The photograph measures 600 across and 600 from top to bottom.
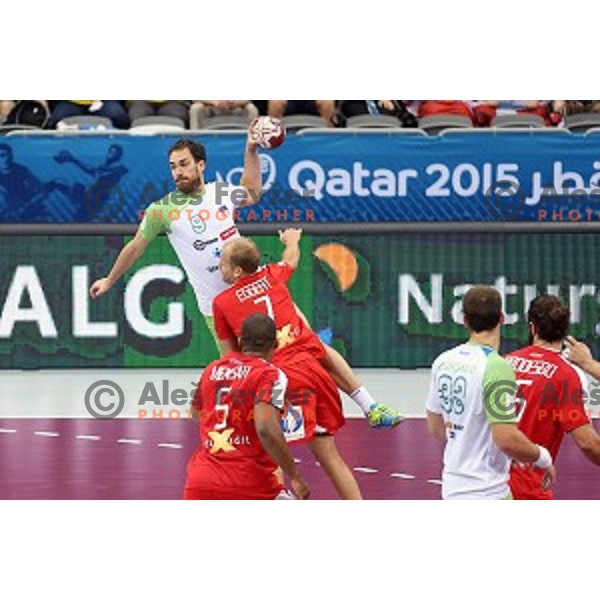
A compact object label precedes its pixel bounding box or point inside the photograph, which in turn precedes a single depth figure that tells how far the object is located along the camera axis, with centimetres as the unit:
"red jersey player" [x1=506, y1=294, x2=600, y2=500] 1070
